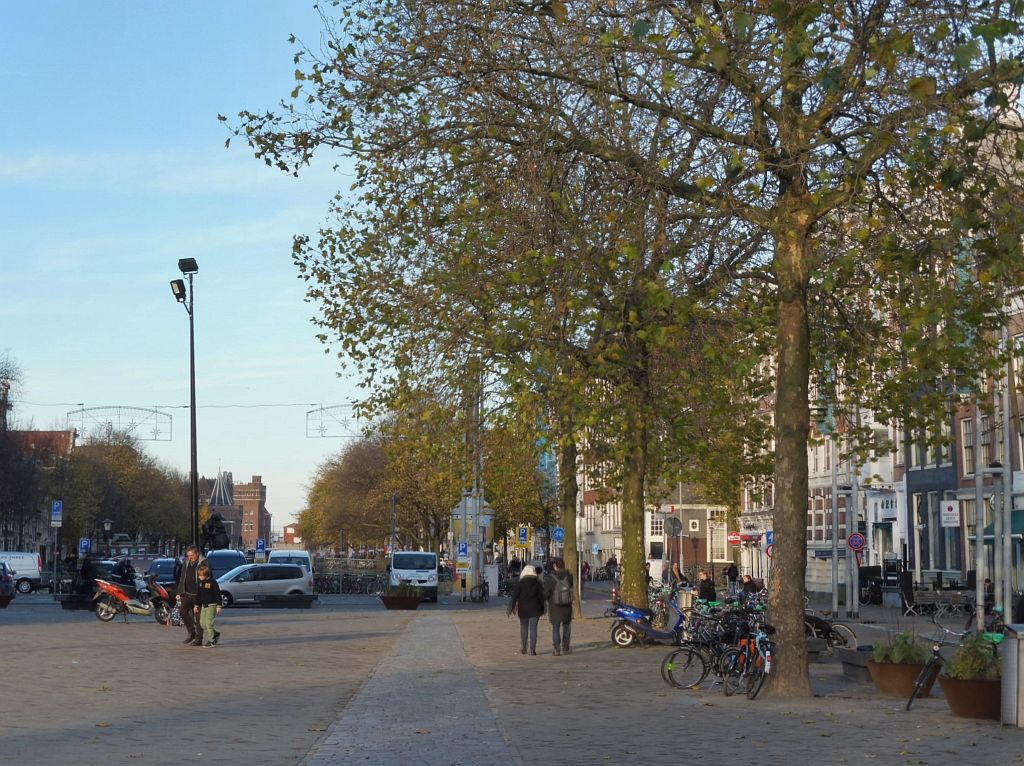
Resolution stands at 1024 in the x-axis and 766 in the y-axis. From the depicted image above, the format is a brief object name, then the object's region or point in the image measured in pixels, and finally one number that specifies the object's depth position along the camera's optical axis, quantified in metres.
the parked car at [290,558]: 66.19
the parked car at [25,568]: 71.75
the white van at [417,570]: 61.27
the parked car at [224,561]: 64.19
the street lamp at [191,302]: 46.03
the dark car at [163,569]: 64.49
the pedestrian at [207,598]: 29.20
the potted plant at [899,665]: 19.20
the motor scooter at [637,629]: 28.56
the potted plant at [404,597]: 51.97
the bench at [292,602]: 54.66
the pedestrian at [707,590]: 35.72
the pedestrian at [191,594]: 29.59
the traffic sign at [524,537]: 61.22
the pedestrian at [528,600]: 28.23
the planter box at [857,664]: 21.47
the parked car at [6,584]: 51.34
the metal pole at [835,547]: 43.50
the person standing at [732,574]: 62.62
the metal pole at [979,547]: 32.38
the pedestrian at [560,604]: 28.27
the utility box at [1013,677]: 15.67
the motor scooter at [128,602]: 38.56
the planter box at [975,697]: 16.34
